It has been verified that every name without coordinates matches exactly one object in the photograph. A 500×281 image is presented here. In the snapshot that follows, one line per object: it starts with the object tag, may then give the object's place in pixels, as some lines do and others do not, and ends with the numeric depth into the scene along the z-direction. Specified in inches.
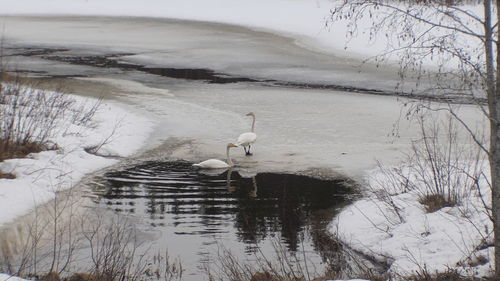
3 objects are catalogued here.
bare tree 457.1
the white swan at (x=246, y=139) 984.9
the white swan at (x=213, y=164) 916.6
